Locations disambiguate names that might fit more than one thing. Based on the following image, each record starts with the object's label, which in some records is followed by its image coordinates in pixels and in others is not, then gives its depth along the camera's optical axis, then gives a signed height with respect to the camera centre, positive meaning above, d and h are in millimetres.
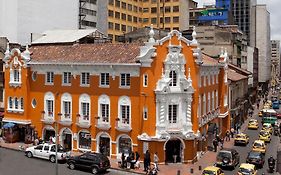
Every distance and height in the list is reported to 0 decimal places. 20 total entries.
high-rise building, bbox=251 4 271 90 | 190888 +1307
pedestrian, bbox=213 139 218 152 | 56375 -8987
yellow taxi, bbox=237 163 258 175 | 40938 -9014
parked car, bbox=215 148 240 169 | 46416 -9019
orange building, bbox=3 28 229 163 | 47375 -2252
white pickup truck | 47500 -8546
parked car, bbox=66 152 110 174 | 43281 -8790
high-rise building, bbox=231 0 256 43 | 199375 +33348
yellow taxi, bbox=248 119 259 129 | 78750 -8981
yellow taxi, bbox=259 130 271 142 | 64538 -9111
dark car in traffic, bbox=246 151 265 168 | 48000 -9333
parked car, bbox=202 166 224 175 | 39188 -8747
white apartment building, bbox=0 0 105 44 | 80812 +12328
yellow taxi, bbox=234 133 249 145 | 61219 -9111
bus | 83938 -7996
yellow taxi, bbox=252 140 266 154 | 54438 -9007
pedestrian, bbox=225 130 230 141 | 66181 -9292
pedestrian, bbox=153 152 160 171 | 45106 -8800
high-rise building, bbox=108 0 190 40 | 112406 +17652
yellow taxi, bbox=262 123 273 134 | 71388 -8775
